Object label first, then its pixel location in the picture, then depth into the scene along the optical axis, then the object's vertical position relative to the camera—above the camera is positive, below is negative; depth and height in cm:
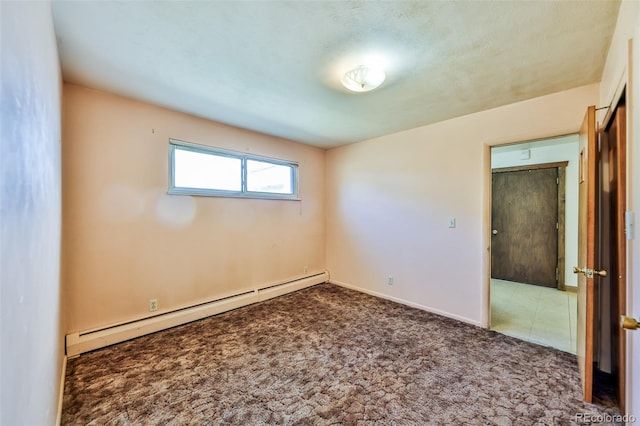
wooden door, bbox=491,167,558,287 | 436 -28
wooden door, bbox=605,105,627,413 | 140 -16
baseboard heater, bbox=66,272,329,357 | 230 -117
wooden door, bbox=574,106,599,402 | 169 -27
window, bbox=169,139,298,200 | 300 +52
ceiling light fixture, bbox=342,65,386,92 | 200 +107
